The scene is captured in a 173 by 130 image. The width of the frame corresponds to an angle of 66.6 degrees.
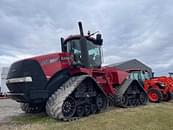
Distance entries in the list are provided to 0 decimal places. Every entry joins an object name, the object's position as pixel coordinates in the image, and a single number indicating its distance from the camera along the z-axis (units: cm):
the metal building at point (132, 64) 2230
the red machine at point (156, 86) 719
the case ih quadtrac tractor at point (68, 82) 396
